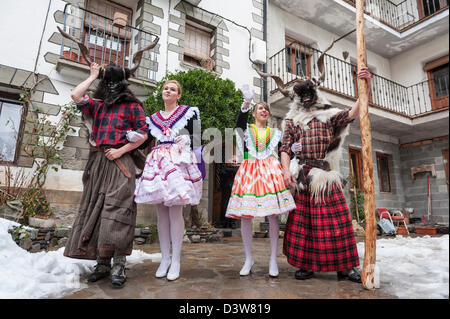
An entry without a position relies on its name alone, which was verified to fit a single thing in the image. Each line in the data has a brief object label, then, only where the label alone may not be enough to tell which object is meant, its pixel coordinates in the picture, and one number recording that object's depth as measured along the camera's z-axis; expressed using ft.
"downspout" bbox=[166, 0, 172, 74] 21.81
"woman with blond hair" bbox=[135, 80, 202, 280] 6.91
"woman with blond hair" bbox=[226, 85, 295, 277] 7.43
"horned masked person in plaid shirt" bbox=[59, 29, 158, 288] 6.63
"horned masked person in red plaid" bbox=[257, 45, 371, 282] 7.13
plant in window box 23.48
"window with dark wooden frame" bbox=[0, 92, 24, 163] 15.76
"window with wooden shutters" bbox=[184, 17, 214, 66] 24.18
